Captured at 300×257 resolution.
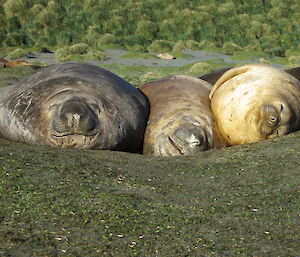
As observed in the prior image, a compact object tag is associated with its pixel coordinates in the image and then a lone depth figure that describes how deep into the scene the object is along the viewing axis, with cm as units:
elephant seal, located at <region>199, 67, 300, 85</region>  1261
